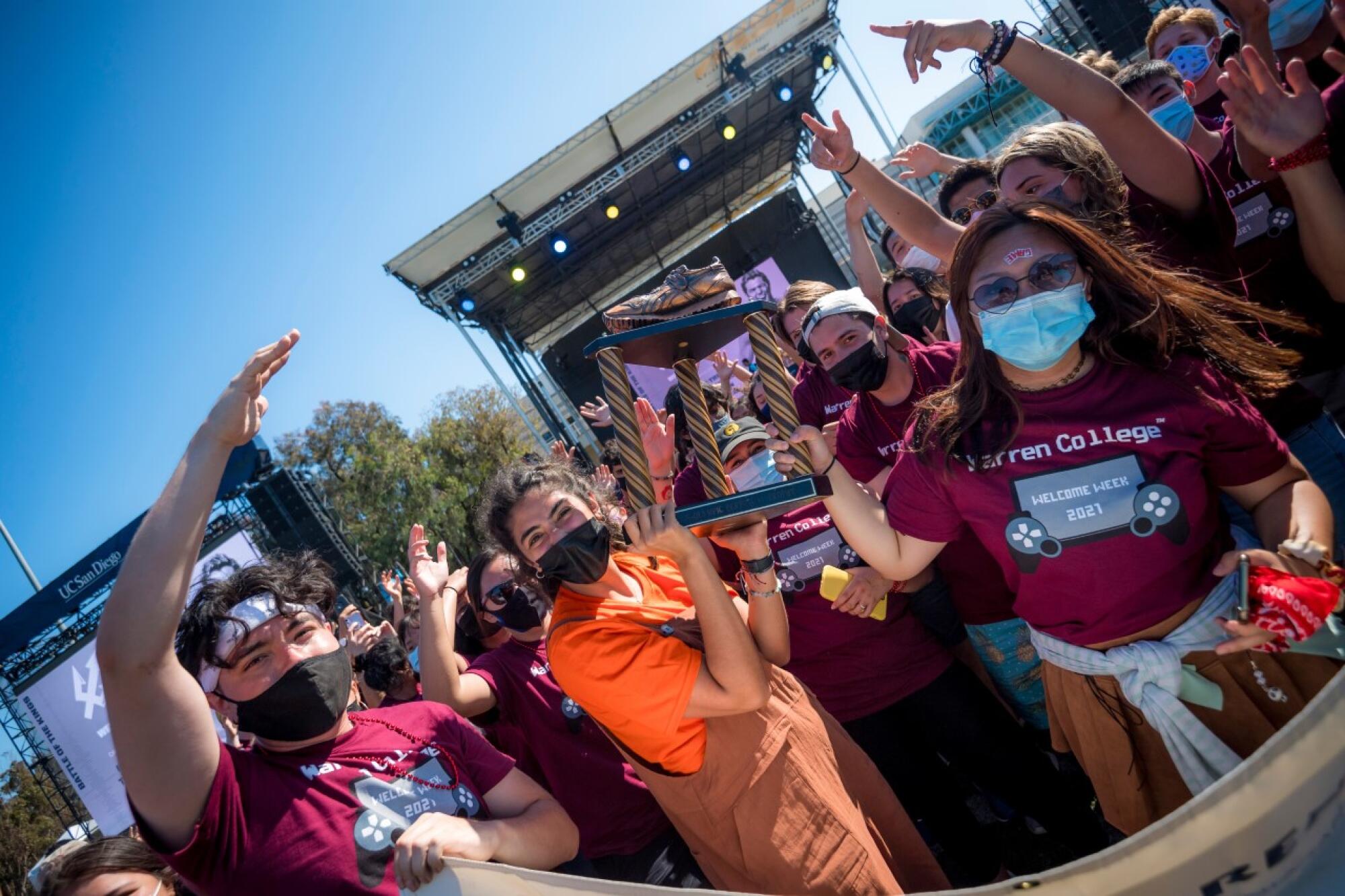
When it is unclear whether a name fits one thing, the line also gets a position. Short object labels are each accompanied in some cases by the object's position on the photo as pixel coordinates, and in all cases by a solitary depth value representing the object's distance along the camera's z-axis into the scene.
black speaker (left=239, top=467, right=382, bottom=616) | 18.59
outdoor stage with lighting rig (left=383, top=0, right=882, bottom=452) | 10.97
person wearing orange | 1.84
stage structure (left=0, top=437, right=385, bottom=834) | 8.00
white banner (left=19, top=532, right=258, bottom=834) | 7.96
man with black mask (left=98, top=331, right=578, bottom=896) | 1.49
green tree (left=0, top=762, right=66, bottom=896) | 16.20
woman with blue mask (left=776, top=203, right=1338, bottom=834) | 1.63
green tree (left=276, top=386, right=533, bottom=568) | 23.44
